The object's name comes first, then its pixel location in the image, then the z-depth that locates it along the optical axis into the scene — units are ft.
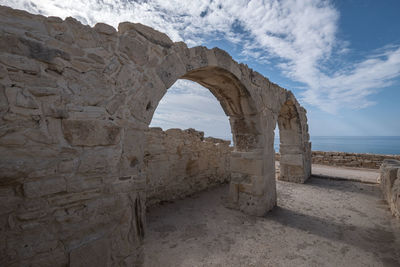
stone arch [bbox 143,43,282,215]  11.16
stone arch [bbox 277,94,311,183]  21.44
